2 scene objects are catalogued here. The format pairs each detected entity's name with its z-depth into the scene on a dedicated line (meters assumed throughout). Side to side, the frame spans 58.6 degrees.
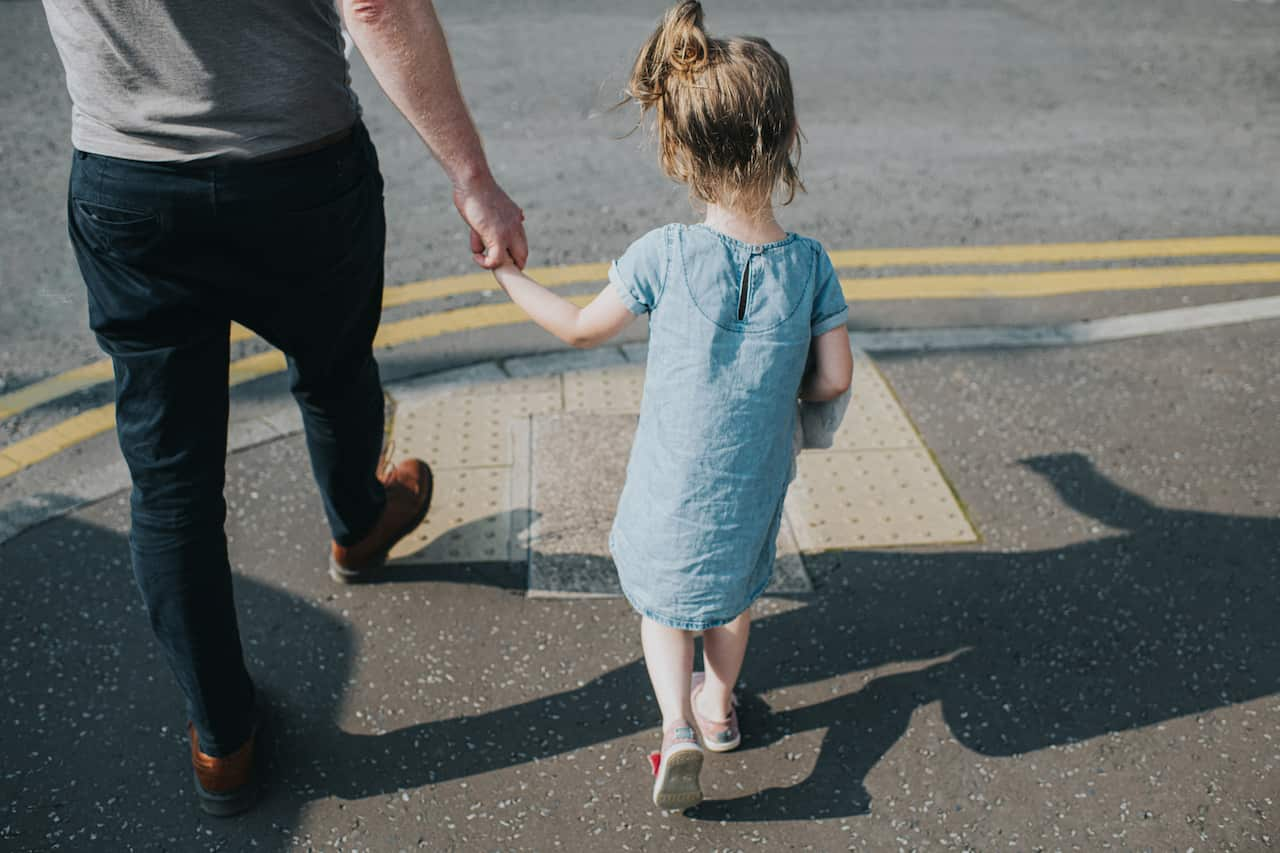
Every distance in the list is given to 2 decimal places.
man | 1.83
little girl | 1.86
